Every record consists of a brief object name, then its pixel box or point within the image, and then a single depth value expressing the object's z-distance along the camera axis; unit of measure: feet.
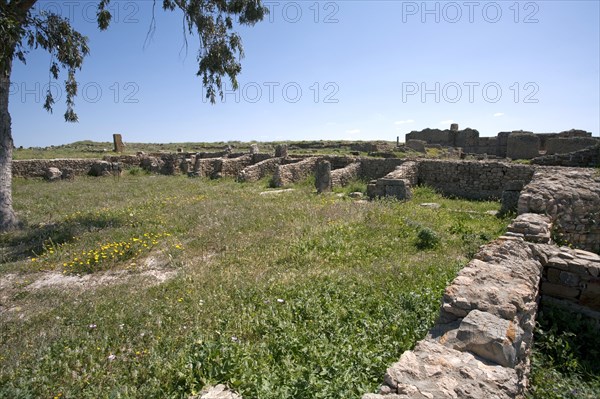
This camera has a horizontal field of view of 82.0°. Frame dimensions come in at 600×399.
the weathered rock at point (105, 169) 64.95
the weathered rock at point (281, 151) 68.93
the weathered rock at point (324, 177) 42.52
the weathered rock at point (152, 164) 70.38
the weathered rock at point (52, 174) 60.80
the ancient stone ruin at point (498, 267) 7.84
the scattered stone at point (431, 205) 33.37
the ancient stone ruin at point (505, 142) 64.31
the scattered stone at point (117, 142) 96.32
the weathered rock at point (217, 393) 8.75
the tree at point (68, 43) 27.32
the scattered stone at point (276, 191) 42.46
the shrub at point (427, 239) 21.35
